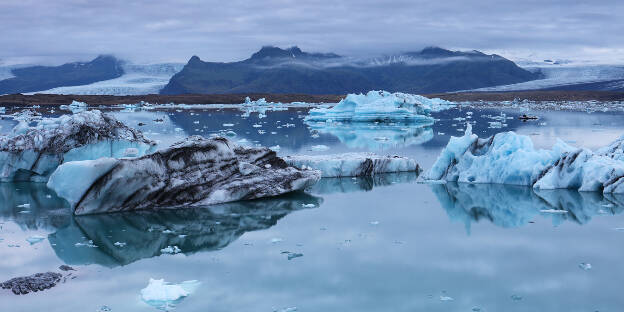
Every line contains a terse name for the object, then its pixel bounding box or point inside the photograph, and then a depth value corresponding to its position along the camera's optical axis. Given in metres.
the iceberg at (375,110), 28.06
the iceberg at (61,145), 10.23
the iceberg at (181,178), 7.63
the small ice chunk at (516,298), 4.88
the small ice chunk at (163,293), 4.79
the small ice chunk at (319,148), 15.26
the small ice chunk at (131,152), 10.02
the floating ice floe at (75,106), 45.44
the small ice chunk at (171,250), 6.38
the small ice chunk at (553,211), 8.07
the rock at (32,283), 5.14
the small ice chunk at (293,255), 6.05
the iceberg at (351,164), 10.80
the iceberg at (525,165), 9.27
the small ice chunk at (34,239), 6.65
